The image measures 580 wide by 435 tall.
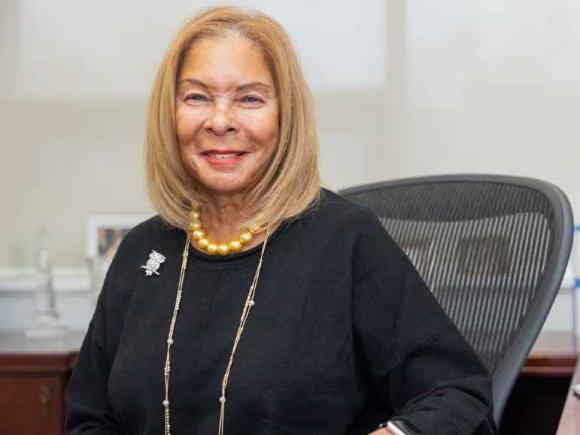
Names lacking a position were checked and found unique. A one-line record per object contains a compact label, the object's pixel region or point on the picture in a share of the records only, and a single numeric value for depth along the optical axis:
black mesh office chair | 1.73
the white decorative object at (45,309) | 2.93
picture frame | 3.08
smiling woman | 1.54
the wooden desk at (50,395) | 2.55
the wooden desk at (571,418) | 1.39
